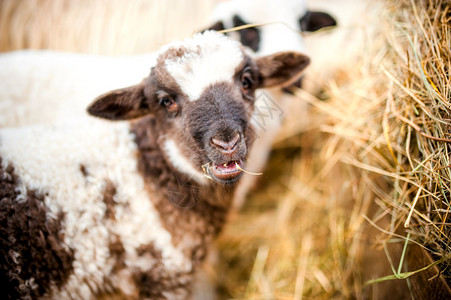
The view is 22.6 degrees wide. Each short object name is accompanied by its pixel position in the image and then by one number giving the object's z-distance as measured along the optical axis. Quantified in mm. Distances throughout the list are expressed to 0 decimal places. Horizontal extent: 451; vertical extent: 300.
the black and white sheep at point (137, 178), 1292
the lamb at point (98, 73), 1463
